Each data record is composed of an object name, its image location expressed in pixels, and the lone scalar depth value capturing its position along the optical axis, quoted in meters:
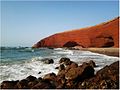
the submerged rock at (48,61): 7.95
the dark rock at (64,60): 7.73
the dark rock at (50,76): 4.37
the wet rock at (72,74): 4.01
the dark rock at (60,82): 3.87
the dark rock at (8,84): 3.85
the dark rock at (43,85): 3.66
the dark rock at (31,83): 3.86
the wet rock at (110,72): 3.80
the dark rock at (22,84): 3.81
